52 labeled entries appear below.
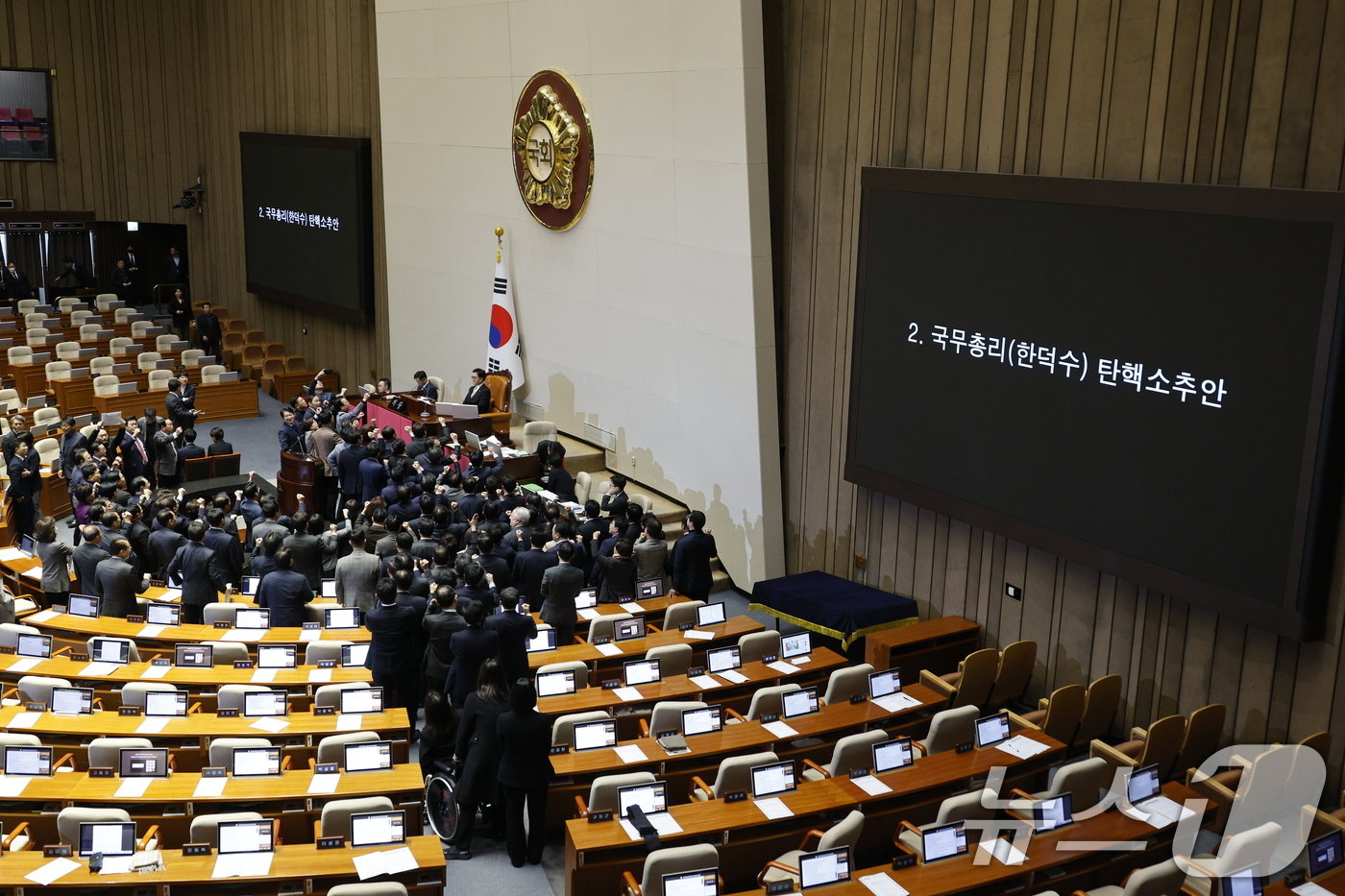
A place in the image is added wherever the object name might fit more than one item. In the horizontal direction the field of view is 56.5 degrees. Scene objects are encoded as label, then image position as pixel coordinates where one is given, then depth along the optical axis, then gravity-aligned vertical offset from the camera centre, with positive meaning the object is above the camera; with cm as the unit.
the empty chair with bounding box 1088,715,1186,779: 784 -350
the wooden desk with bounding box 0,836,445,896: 589 -332
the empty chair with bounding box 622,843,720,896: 587 -321
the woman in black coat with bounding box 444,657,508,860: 702 -318
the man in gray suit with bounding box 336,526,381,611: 987 -318
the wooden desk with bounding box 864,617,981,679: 992 -369
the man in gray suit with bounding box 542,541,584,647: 952 -316
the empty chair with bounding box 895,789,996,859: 649 -322
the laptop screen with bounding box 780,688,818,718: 820 -340
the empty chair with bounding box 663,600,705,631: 995 -345
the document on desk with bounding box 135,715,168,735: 762 -340
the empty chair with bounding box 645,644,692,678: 894 -342
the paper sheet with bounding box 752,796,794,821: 685 -342
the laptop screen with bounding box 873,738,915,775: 743 -338
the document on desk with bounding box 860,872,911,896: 606 -338
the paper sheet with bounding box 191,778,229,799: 679 -336
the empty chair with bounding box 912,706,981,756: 777 -336
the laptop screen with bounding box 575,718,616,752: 755 -335
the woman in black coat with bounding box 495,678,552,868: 690 -327
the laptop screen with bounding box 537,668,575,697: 849 -343
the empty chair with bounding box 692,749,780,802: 699 -328
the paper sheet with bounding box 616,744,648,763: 747 -343
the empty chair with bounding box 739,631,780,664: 930 -345
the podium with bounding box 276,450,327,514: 1409 -351
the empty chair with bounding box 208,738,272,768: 711 -326
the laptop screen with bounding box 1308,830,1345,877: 623 -328
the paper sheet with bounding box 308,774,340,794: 687 -336
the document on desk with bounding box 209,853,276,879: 598 -331
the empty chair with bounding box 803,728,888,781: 738 -334
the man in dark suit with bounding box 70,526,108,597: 1019 -319
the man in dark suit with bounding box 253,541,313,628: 952 -320
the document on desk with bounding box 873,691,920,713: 846 -350
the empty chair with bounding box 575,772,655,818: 670 -325
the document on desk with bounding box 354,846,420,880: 600 -330
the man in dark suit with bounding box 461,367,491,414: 1497 -269
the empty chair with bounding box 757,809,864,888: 623 -327
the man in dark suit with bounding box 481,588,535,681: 821 -298
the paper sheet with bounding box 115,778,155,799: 675 -336
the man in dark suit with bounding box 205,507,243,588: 1063 -321
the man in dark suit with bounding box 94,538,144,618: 988 -327
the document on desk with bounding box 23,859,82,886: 582 -329
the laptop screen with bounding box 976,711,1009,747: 784 -338
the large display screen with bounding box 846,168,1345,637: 767 -131
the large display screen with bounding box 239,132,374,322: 1834 -88
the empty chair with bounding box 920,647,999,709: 901 -358
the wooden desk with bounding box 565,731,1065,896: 655 -349
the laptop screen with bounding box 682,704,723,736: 784 -337
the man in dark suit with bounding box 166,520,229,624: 1005 -326
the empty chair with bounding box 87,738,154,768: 705 -326
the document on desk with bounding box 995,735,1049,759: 776 -347
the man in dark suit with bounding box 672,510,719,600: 1073 -326
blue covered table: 1045 -359
